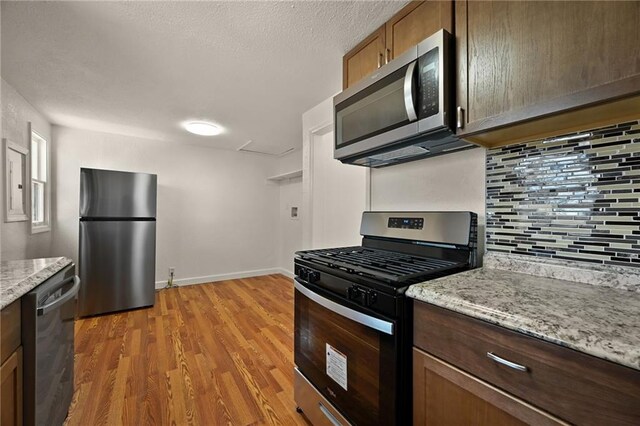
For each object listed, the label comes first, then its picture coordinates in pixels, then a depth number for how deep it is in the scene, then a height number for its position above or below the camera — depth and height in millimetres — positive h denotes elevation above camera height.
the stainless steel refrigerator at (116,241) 2984 -361
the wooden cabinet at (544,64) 728 +476
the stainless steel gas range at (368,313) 932 -407
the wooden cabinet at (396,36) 1172 +910
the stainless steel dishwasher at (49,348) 1022 -609
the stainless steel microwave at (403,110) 1084 +491
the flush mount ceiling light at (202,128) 3116 +1019
